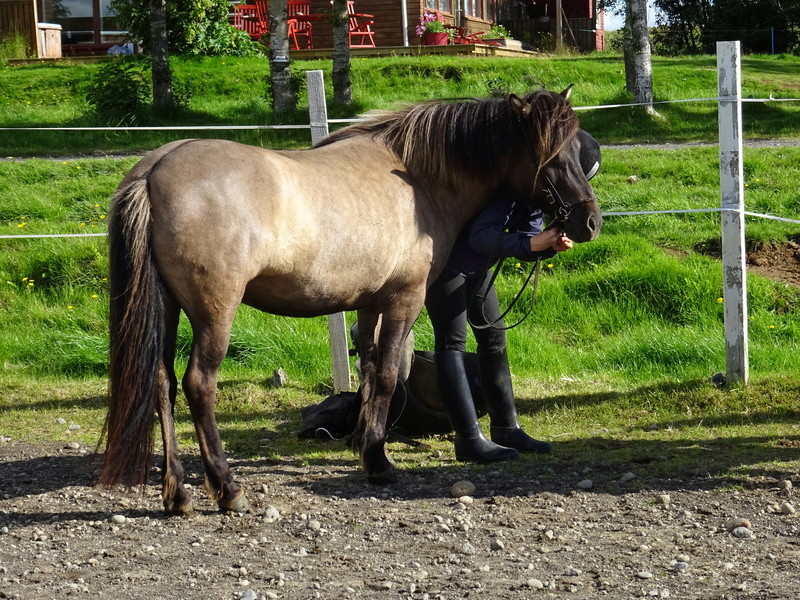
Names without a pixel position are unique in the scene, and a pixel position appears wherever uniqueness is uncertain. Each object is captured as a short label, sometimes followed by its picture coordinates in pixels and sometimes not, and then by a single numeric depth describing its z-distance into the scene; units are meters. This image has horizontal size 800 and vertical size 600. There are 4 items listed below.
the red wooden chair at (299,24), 20.62
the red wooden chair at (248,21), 21.67
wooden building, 22.47
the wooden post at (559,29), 25.91
